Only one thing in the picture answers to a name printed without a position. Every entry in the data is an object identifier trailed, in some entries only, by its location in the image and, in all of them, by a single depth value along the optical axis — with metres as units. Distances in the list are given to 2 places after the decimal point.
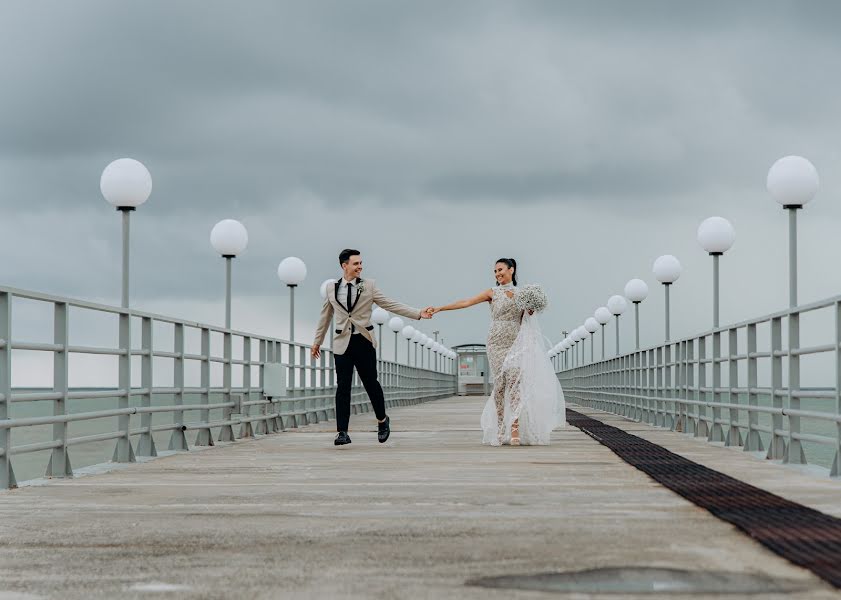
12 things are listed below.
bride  12.88
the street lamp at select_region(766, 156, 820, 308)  13.17
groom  12.43
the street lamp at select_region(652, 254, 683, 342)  23.31
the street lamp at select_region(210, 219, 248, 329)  16.88
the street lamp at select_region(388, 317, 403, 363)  44.59
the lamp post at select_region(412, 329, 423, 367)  53.82
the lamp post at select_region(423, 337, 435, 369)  59.71
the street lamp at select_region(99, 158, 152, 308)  12.59
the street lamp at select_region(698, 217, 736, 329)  17.89
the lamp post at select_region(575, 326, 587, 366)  50.83
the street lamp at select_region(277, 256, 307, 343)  21.69
